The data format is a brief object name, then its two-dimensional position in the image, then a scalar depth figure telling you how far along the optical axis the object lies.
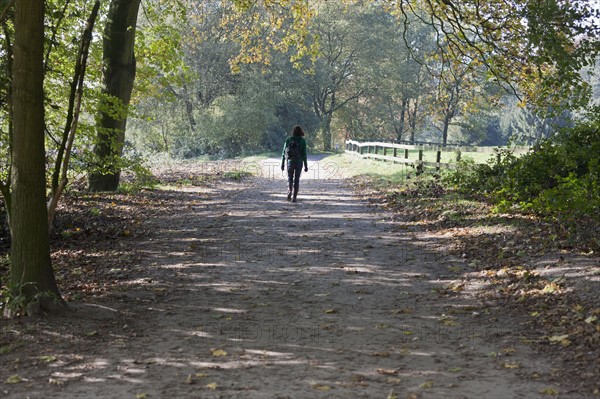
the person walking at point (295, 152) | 16.00
